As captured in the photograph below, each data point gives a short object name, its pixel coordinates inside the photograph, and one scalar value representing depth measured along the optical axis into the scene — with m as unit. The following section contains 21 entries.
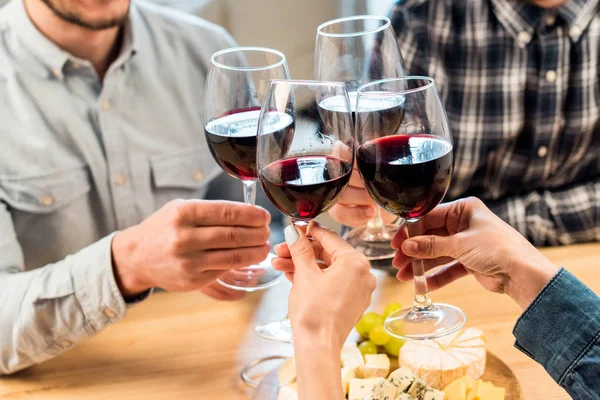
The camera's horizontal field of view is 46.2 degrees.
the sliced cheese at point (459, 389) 1.00
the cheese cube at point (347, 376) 1.05
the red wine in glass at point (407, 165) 0.88
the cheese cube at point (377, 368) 1.10
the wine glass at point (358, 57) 1.11
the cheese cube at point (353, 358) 1.09
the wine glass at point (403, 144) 0.87
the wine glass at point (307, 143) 0.88
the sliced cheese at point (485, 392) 0.99
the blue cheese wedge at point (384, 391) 0.96
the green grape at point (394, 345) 1.14
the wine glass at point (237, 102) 1.09
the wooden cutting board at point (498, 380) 1.05
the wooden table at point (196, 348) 1.16
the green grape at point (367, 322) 1.18
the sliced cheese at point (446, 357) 1.05
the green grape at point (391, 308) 1.17
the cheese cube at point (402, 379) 0.98
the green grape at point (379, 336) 1.15
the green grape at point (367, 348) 1.16
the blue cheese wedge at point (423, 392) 0.98
